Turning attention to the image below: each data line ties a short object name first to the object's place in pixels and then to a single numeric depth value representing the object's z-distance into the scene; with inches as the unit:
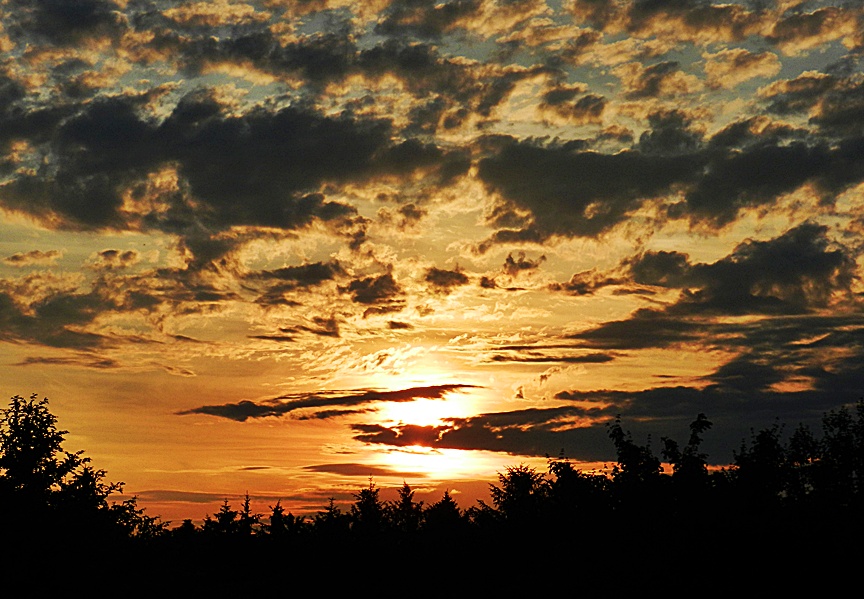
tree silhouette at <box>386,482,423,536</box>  3036.9
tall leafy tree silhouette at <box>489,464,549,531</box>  1743.2
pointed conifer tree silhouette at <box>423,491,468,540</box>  1871.3
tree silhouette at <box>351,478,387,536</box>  2213.2
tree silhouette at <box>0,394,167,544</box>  2472.9
